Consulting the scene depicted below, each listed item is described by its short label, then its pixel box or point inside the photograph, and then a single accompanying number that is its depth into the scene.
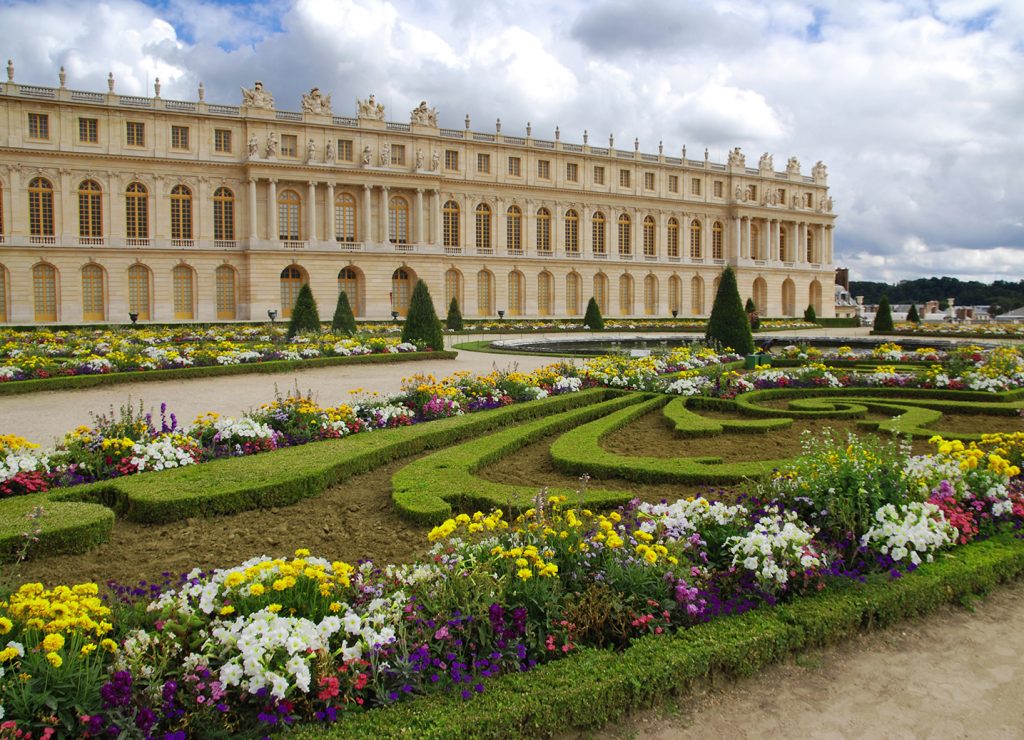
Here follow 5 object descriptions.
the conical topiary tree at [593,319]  34.62
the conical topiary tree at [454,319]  33.59
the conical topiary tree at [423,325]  20.70
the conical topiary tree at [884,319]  33.81
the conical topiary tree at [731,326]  18.67
